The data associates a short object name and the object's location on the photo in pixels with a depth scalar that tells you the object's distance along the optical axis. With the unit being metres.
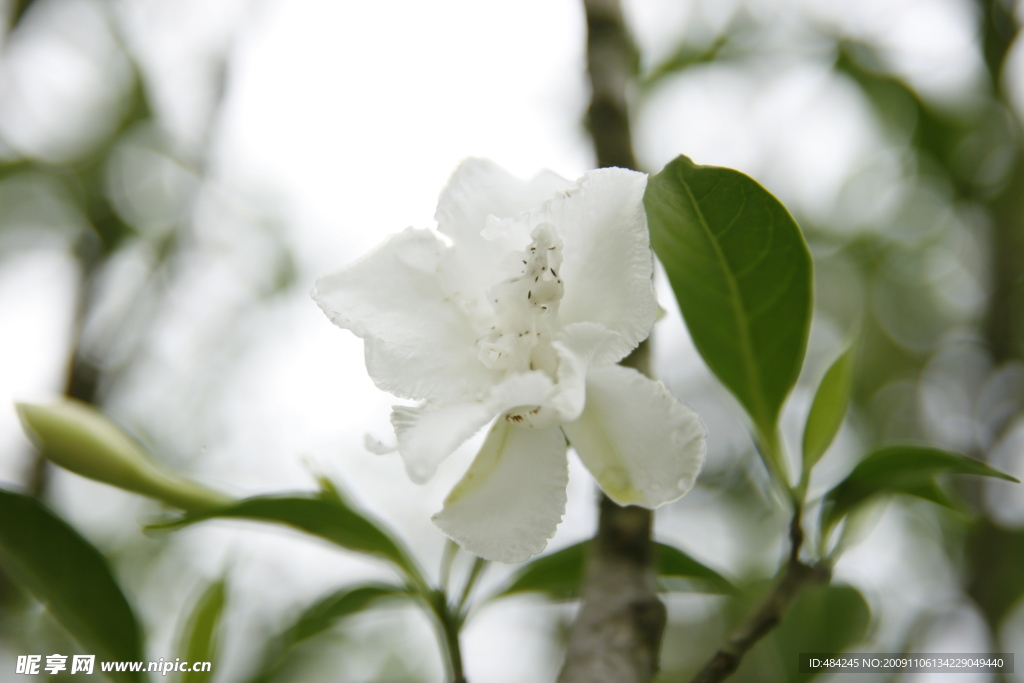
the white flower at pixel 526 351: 0.59
